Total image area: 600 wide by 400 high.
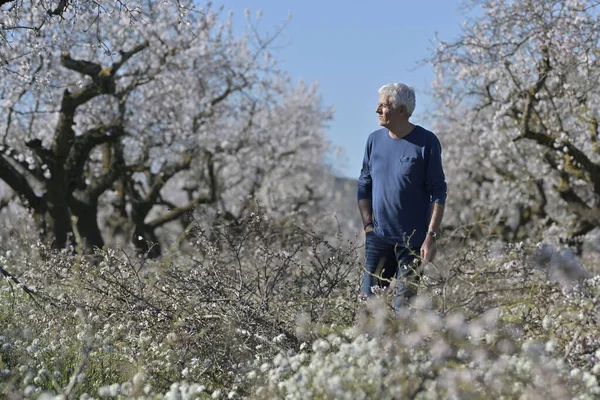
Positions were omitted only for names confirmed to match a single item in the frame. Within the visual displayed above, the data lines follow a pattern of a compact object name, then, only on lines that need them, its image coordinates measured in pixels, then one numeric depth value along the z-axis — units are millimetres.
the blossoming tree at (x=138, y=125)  25312
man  9898
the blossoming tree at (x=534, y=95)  22000
